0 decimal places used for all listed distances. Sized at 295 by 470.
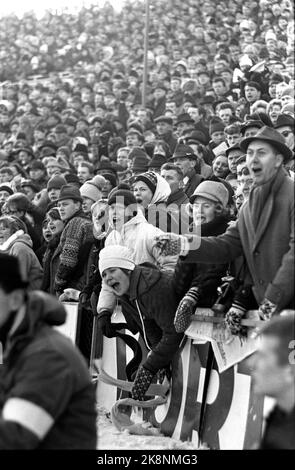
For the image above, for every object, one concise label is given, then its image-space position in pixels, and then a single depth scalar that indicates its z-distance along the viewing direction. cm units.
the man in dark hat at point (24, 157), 1664
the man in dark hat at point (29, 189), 1343
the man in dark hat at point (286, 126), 1003
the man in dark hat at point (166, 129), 1481
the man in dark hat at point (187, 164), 1030
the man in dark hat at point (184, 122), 1486
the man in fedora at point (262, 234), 619
